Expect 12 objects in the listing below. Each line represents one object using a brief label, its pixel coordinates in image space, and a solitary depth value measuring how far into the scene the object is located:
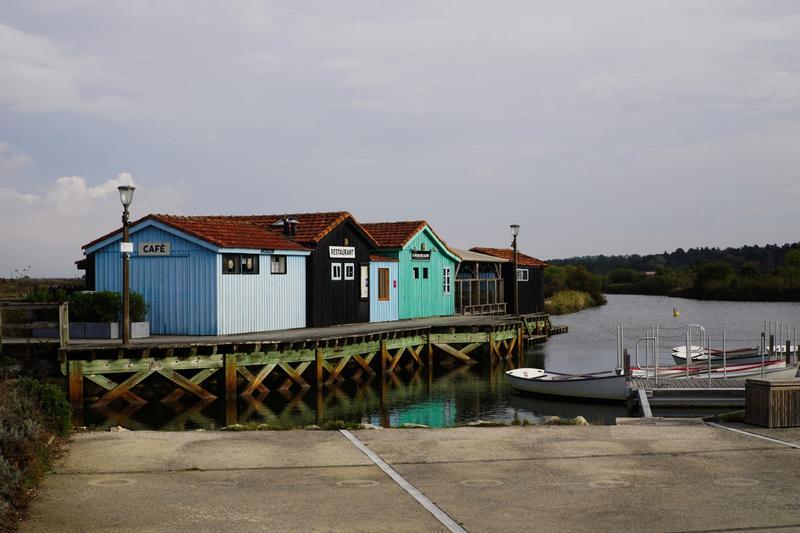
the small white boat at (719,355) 28.23
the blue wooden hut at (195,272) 25.50
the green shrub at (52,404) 11.80
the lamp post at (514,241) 36.88
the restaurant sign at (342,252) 31.58
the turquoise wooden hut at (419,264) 36.84
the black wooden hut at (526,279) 46.81
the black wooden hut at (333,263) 30.58
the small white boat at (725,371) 23.73
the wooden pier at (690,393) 20.88
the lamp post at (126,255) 19.56
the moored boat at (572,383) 23.39
